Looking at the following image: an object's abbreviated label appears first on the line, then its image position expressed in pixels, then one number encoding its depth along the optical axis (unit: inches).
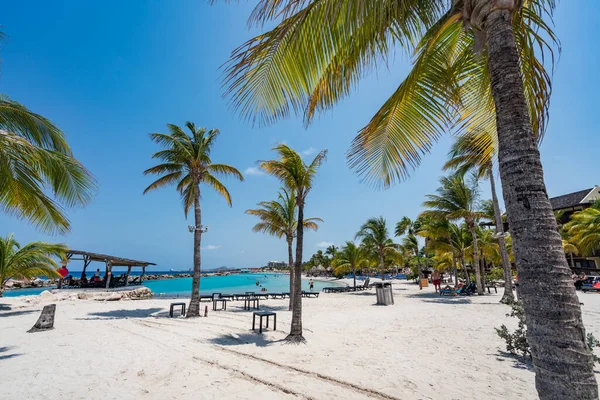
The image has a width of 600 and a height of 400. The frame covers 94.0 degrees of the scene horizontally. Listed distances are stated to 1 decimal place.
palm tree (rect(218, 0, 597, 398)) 77.3
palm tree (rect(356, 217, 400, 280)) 1098.1
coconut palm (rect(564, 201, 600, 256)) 980.6
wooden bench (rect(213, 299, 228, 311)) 580.1
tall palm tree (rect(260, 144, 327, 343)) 350.3
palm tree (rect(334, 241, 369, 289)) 1385.0
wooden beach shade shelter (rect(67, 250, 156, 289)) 975.1
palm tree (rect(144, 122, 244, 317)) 531.8
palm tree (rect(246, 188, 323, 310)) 632.4
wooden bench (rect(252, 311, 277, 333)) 343.0
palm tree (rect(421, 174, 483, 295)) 763.4
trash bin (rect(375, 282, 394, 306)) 652.7
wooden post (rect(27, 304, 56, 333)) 370.3
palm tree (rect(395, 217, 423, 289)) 1784.0
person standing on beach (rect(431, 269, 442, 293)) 909.6
